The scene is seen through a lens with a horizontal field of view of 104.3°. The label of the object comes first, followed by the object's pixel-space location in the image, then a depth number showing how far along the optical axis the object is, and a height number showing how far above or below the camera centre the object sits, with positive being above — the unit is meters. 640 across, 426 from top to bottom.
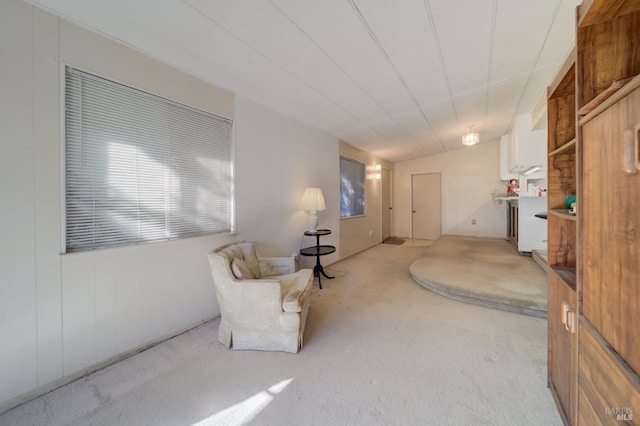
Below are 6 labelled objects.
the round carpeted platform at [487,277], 2.67 -0.88
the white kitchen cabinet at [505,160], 5.51 +1.12
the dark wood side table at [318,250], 3.53 -0.56
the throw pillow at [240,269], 2.08 -0.49
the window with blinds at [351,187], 5.05 +0.53
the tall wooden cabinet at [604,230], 0.75 -0.07
